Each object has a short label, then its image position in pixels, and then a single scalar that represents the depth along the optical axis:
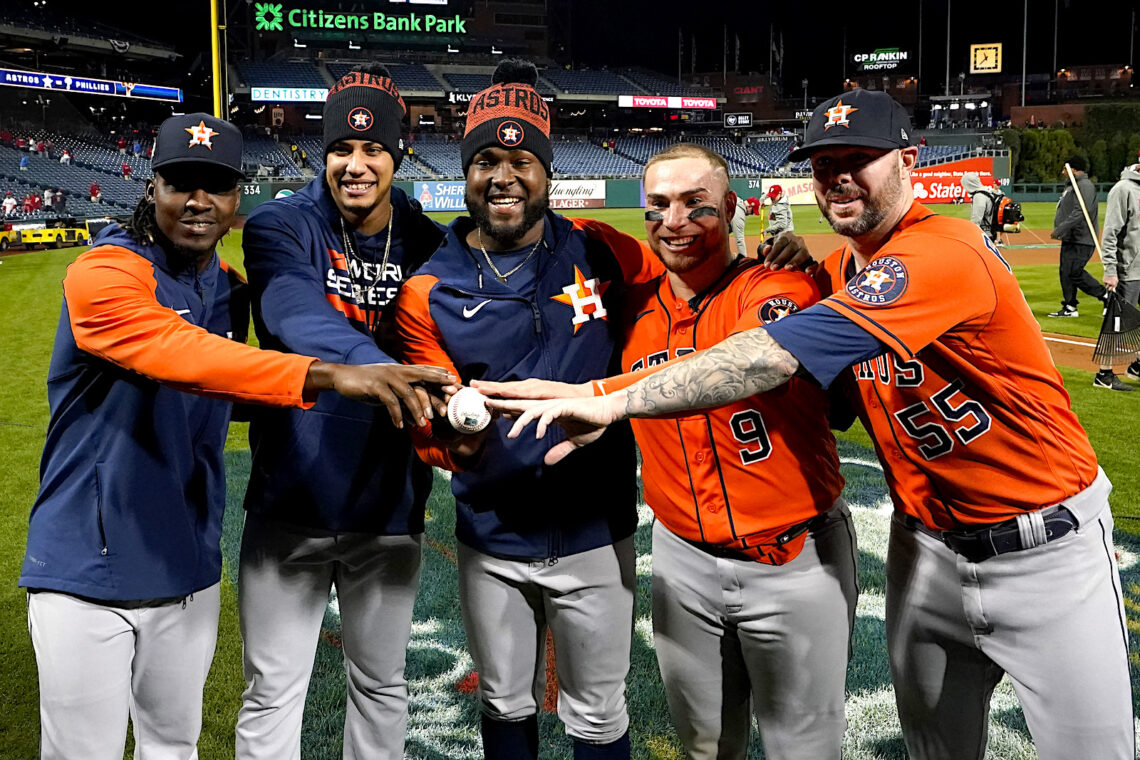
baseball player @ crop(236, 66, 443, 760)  3.06
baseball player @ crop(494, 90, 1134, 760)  2.48
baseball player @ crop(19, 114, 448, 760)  2.54
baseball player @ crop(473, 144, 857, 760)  2.82
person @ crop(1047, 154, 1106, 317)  12.24
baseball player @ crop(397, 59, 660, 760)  3.04
